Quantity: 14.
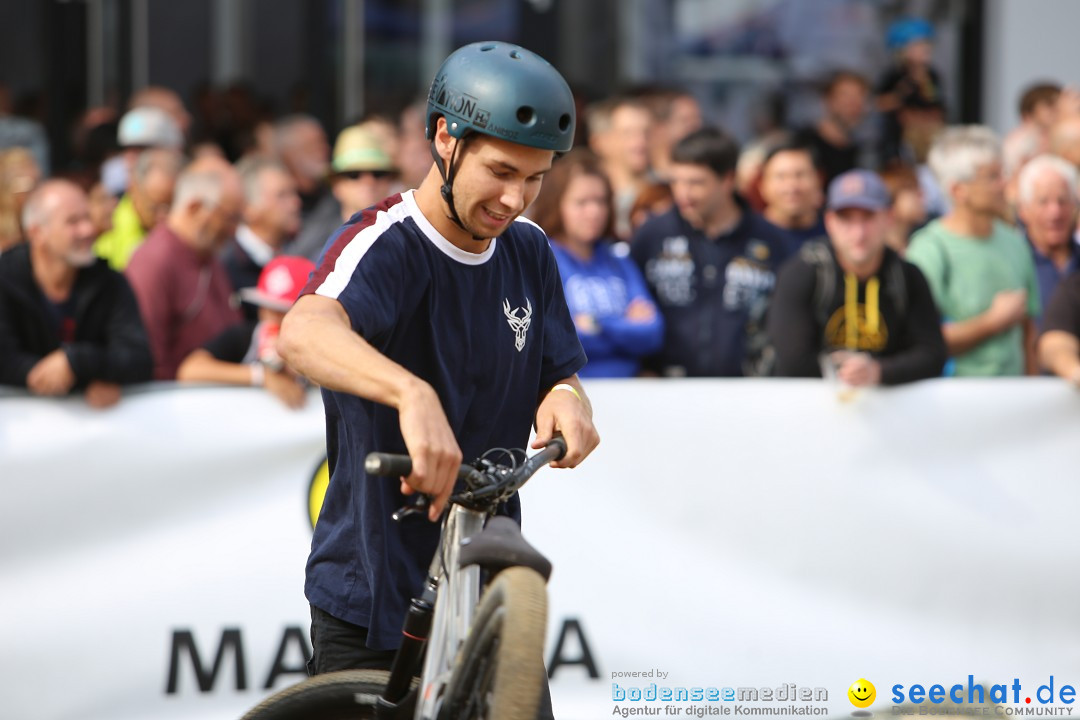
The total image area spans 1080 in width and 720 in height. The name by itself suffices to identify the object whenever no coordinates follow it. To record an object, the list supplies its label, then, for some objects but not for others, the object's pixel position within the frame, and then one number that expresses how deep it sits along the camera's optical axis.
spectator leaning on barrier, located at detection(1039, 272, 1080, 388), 13.07
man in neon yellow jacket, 16.89
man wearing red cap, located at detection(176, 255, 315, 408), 12.38
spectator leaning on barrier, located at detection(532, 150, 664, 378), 13.85
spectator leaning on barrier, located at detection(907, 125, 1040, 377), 14.48
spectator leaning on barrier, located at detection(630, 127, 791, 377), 14.40
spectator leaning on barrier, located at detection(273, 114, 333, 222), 20.30
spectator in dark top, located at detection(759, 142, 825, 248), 16.30
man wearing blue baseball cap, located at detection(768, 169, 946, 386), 13.09
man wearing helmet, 6.72
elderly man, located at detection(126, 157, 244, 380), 14.15
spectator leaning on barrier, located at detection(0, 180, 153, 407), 11.98
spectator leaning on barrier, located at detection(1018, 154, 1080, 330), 15.94
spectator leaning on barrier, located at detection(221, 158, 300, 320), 15.55
